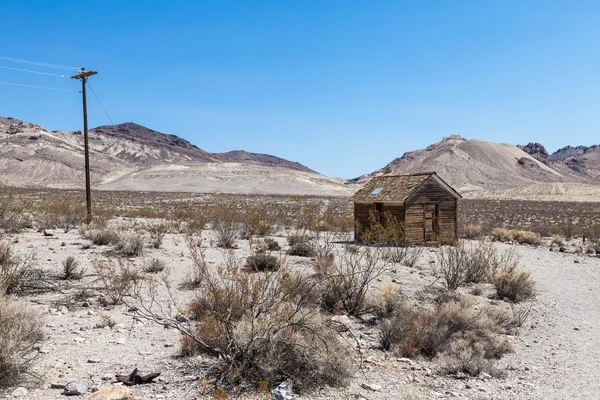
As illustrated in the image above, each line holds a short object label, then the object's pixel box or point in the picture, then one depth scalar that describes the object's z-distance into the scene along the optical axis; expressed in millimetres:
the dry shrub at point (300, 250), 15708
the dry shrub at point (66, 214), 20266
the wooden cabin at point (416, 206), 18391
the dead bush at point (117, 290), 8240
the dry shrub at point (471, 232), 24134
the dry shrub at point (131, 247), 13688
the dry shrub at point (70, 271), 10164
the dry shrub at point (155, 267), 11560
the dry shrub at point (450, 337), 6414
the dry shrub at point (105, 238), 15383
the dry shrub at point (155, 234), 15399
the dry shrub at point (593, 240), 19141
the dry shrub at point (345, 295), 8906
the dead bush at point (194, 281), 10094
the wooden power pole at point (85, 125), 20516
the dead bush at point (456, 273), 10938
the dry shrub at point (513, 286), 10477
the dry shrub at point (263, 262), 12250
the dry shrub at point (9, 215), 14141
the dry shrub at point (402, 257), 14055
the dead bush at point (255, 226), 21066
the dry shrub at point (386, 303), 8648
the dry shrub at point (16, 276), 8031
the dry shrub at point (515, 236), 22109
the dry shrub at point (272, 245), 16750
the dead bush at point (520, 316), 8523
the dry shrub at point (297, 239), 16234
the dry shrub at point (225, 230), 16719
